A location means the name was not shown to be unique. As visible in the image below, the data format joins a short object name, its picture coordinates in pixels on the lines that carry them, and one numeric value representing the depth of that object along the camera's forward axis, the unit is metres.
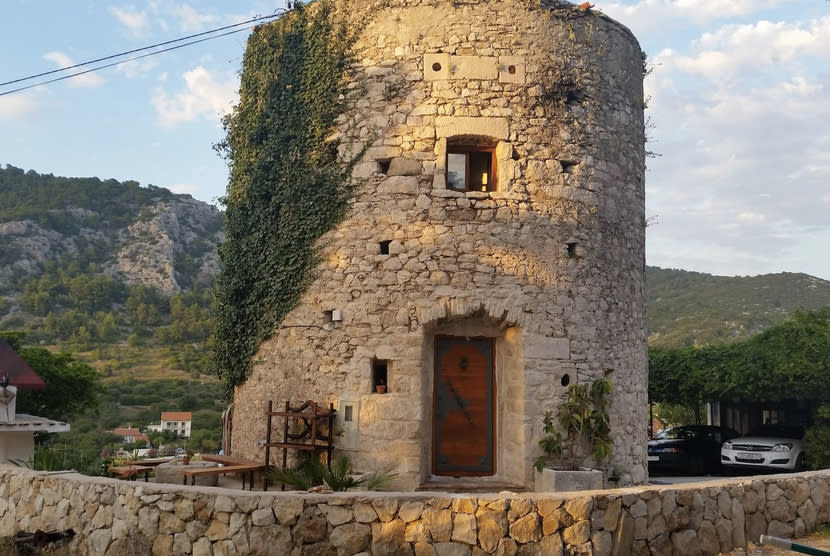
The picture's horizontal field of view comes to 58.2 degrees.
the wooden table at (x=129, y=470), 9.33
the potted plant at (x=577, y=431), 9.43
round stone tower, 9.55
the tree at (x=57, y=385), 16.34
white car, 14.12
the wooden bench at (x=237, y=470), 8.80
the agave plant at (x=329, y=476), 8.49
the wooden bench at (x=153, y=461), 10.57
